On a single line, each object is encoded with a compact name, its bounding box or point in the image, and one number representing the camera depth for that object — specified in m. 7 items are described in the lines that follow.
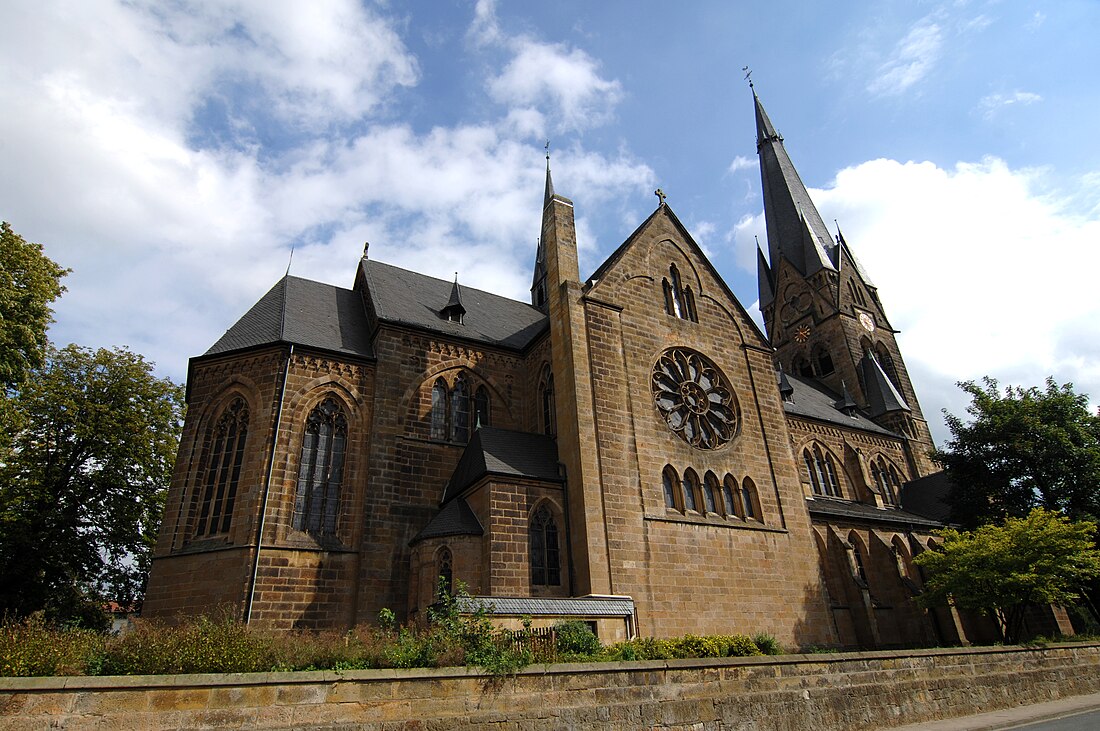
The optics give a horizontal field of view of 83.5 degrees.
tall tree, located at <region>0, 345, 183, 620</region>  21.09
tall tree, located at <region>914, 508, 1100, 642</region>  18.44
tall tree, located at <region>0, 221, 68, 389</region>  15.94
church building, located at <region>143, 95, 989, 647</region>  16.09
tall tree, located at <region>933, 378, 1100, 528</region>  25.12
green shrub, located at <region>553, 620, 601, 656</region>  11.69
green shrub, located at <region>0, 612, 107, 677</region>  6.92
